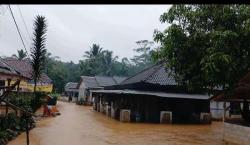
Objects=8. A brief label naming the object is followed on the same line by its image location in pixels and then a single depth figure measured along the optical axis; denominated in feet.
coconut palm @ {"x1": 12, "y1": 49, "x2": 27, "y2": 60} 212.21
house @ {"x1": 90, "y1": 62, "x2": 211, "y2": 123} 83.46
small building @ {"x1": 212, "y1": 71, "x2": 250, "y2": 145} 49.17
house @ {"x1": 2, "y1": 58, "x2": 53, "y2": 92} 105.40
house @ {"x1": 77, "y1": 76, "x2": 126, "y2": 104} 169.88
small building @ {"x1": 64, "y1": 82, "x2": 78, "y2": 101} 201.40
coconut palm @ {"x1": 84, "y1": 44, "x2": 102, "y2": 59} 211.18
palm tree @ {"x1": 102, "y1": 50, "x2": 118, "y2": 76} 215.72
